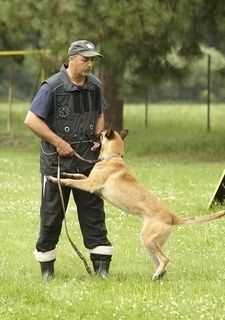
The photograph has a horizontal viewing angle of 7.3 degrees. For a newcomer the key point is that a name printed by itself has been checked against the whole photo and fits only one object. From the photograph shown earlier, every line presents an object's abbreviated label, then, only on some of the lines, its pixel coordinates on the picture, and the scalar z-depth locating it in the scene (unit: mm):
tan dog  15847
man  16077
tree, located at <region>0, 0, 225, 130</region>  36773
